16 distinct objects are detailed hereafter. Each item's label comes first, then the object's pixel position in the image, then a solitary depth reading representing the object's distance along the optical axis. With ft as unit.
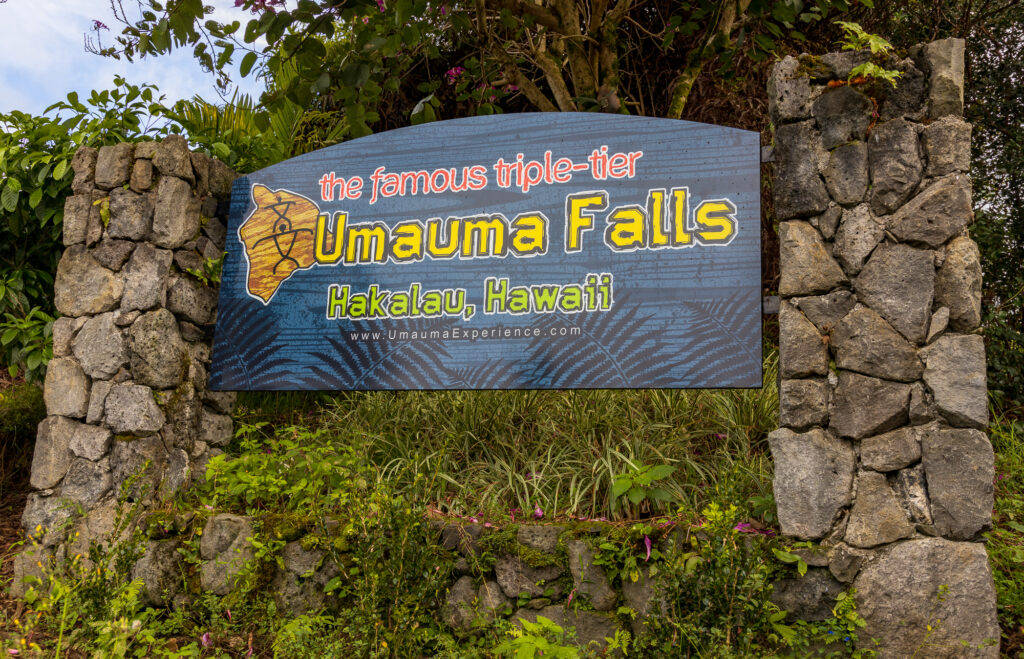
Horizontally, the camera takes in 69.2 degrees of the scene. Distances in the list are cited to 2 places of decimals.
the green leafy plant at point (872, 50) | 10.20
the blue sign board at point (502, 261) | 11.69
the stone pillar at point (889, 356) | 9.38
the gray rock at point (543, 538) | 11.01
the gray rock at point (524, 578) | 10.94
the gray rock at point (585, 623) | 10.68
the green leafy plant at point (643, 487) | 10.79
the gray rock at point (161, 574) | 12.35
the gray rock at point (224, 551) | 12.16
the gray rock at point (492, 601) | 10.97
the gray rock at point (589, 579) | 10.73
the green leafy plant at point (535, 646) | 8.34
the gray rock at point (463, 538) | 11.23
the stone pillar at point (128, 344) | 13.03
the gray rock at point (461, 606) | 11.05
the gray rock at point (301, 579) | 11.72
